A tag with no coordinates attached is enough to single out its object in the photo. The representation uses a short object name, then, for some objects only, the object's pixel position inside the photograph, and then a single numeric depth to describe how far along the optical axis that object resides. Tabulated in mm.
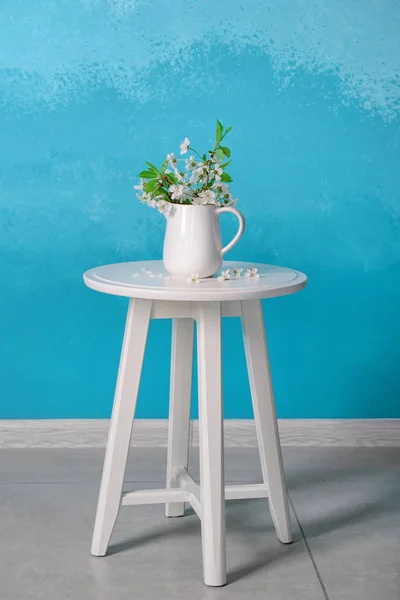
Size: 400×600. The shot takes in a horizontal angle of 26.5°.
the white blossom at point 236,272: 1838
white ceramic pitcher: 1799
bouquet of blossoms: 1807
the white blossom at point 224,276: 1790
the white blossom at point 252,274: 1826
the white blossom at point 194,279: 1742
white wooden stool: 1727
